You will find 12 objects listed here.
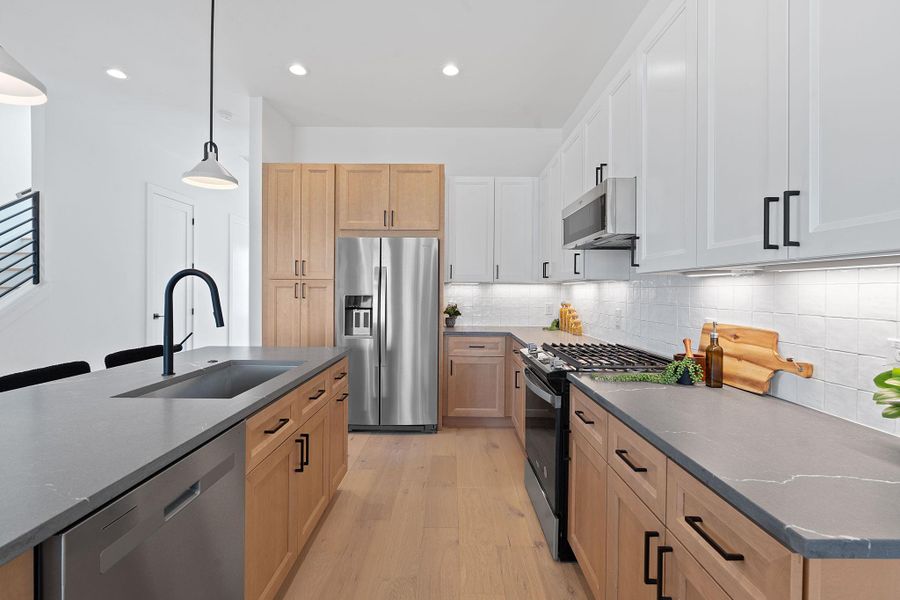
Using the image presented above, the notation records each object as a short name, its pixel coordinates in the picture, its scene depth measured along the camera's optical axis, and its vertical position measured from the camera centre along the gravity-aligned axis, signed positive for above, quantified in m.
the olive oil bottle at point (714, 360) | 1.65 -0.23
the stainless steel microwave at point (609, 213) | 2.02 +0.43
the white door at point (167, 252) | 4.93 +0.54
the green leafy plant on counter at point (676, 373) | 1.71 -0.29
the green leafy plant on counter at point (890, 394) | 0.88 -0.20
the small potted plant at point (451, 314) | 4.19 -0.16
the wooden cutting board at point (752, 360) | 1.51 -0.22
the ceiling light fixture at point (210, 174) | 2.47 +0.72
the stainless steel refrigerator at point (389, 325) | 3.77 -0.24
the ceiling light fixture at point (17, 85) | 1.30 +0.69
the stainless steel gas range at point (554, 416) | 1.99 -0.60
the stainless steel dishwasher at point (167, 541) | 0.73 -0.53
